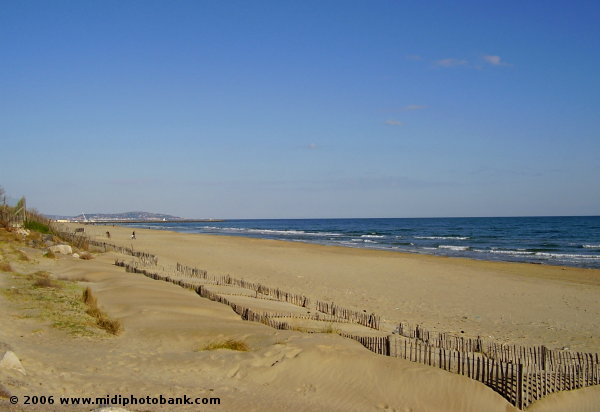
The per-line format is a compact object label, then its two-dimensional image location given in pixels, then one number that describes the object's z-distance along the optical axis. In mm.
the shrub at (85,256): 24794
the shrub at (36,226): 32969
